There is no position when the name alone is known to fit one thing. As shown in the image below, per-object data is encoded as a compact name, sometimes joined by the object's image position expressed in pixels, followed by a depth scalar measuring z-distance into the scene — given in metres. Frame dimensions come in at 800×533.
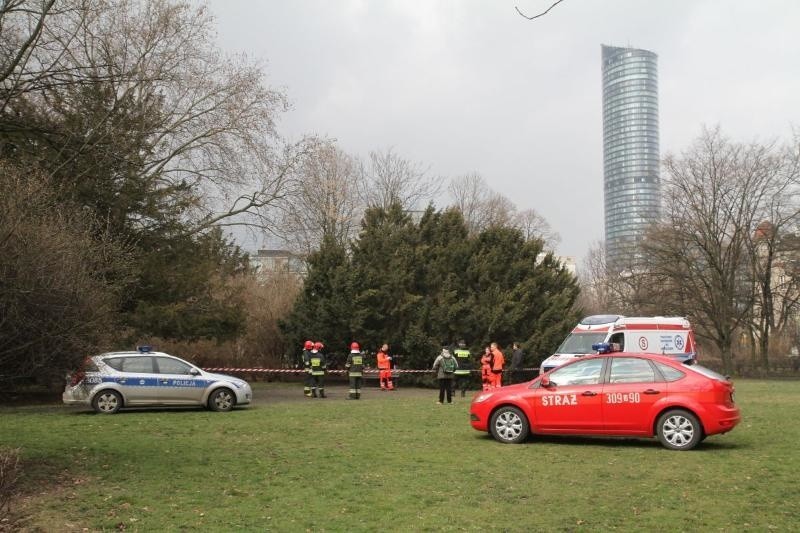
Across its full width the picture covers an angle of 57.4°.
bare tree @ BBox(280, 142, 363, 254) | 41.29
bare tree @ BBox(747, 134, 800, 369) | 42.78
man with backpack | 20.80
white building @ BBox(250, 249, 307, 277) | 46.29
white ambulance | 23.78
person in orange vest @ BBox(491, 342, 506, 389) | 23.17
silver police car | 17.53
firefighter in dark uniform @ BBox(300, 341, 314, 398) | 23.89
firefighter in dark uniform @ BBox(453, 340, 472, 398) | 22.27
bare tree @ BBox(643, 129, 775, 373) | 44.34
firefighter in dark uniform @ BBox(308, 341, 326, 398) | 23.67
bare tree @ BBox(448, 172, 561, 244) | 55.34
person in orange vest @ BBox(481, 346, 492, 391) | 23.02
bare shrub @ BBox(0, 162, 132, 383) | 8.35
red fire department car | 11.16
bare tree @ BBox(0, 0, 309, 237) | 15.66
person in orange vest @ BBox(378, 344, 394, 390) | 28.44
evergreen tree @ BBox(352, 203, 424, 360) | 31.77
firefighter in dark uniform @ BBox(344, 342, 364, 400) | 23.20
